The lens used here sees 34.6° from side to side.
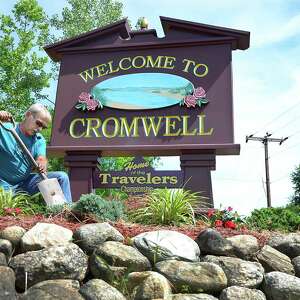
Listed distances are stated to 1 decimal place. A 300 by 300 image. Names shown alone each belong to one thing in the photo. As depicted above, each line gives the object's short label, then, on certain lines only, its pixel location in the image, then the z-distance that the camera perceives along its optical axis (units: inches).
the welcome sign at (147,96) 305.9
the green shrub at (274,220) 244.7
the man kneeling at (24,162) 265.0
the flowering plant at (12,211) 229.1
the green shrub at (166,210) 240.3
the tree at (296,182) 761.2
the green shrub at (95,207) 224.2
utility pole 1007.0
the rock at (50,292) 168.9
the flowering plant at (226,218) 235.3
